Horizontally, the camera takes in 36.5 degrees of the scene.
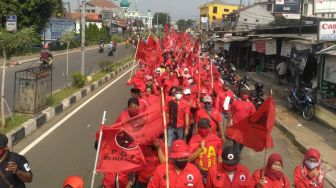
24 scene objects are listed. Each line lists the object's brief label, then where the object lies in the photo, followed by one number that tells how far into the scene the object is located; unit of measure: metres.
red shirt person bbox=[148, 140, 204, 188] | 4.97
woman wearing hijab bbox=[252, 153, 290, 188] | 5.15
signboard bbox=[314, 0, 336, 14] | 17.03
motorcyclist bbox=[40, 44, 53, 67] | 27.41
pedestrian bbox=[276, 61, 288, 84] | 22.83
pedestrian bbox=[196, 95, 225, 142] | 8.61
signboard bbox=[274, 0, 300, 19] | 29.58
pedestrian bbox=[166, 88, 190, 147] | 8.93
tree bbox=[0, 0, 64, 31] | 38.59
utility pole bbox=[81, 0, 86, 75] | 23.44
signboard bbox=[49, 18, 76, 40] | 51.16
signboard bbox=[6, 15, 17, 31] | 16.25
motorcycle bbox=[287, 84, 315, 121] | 15.03
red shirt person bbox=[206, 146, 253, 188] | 5.19
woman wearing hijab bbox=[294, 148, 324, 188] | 5.51
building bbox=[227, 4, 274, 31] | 80.02
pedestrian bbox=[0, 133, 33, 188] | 5.08
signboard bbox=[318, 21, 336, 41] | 15.12
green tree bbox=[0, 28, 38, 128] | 11.58
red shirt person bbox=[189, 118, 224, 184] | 6.46
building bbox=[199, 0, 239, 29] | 139.50
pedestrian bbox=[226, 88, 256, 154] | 9.13
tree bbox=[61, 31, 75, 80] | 26.37
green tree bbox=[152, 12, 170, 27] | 142.34
